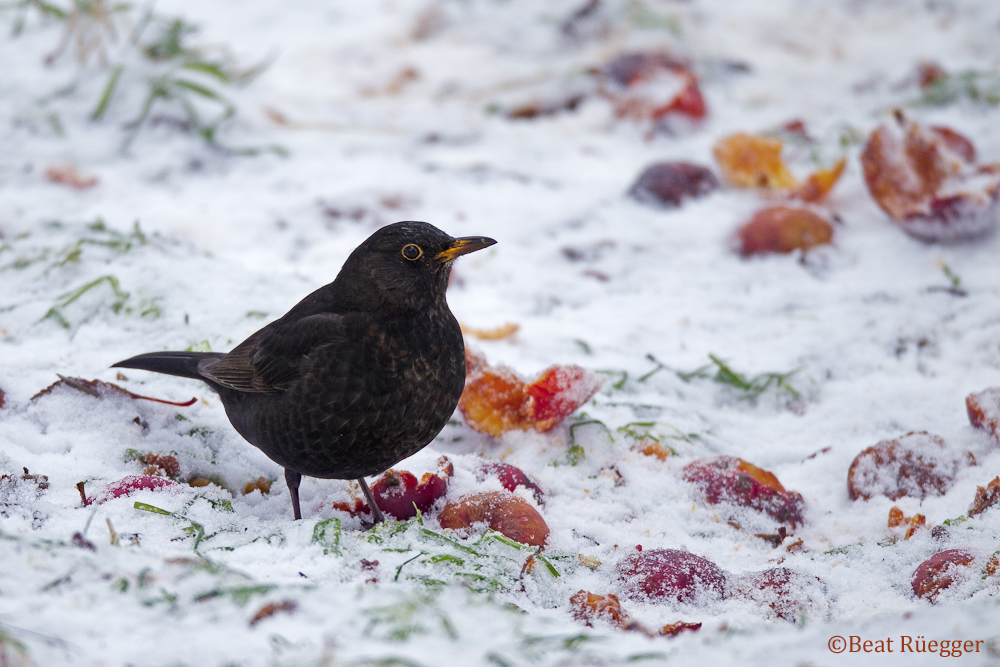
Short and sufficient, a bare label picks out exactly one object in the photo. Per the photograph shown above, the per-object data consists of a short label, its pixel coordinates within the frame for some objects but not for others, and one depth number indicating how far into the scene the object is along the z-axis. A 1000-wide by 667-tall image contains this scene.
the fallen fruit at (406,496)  5.04
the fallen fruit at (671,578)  4.27
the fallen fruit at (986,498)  4.80
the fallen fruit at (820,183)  9.24
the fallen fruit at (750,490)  5.25
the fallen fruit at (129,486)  4.55
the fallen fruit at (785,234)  8.59
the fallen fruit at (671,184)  9.54
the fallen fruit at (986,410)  5.56
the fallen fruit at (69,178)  9.18
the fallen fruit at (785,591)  4.16
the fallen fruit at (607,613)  3.84
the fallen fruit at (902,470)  5.32
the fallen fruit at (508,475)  5.17
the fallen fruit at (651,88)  10.98
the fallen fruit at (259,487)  5.29
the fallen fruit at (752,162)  9.50
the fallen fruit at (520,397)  5.77
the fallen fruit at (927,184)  8.30
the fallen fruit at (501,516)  4.68
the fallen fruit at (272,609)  3.13
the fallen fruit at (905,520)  4.85
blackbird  4.62
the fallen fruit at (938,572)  4.09
